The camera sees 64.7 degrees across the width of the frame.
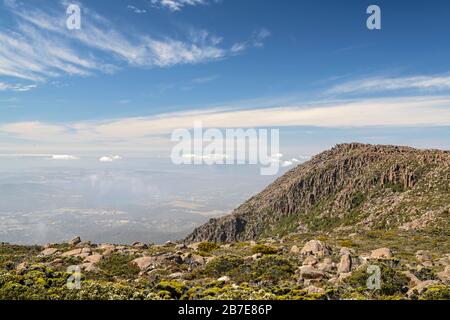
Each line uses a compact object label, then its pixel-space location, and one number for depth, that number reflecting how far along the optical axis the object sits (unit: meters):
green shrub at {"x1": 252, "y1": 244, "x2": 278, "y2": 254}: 40.44
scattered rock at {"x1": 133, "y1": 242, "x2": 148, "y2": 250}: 47.38
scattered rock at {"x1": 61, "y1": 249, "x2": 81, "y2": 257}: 38.97
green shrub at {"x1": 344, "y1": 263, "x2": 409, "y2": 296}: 23.55
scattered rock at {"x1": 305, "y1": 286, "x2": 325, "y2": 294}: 22.66
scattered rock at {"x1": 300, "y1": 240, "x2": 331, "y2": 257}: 36.53
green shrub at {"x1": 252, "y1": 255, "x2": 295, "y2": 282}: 28.20
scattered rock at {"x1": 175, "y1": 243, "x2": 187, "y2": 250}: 47.56
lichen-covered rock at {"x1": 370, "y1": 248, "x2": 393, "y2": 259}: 35.34
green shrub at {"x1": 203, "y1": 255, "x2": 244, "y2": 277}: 30.51
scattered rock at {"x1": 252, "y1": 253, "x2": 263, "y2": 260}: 34.91
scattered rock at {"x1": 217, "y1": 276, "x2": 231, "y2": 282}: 27.28
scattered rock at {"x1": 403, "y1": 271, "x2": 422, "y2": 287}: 25.41
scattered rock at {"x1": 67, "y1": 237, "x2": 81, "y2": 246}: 52.56
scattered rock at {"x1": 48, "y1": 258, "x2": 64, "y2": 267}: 33.94
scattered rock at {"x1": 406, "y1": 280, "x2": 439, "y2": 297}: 22.85
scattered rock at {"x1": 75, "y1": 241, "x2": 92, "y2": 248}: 47.96
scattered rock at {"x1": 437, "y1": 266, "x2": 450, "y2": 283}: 26.18
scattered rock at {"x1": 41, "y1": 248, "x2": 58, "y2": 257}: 42.55
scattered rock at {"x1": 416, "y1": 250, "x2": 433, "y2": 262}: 35.84
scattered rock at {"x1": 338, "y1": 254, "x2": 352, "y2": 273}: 29.15
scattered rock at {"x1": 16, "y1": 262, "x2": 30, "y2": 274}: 27.96
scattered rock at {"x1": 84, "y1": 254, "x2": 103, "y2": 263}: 35.87
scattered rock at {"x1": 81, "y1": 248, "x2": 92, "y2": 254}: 40.16
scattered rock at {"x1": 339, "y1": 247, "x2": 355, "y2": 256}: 35.24
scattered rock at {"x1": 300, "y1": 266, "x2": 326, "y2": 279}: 27.19
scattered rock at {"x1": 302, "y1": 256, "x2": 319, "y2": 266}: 31.74
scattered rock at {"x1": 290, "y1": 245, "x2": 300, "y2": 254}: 39.89
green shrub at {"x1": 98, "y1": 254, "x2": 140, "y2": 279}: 30.61
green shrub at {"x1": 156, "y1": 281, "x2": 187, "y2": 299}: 23.61
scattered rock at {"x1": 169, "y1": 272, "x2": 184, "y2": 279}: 29.19
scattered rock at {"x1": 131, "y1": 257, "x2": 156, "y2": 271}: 32.98
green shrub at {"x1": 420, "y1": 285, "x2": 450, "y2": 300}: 21.17
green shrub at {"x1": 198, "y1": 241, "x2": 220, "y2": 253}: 46.97
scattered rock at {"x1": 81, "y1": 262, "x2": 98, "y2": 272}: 32.34
